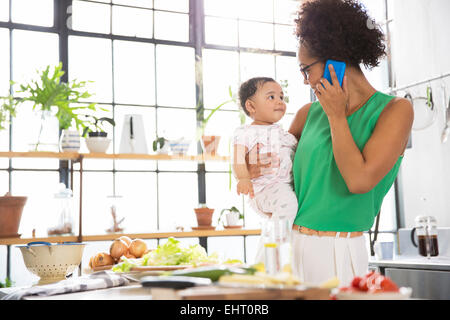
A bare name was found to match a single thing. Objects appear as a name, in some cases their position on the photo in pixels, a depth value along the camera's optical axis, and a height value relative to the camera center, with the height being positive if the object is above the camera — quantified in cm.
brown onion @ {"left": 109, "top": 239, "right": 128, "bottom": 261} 189 -18
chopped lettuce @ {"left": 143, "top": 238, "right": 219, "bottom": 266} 145 -16
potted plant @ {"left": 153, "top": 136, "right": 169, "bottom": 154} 363 +35
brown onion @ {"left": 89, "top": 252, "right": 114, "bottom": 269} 189 -22
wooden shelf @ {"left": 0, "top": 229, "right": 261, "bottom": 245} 308 -24
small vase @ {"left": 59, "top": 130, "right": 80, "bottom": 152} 329 +36
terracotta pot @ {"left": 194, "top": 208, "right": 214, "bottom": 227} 376 -14
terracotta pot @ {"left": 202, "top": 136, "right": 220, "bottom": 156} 370 +36
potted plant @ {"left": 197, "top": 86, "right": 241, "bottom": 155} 370 +37
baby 146 +14
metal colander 170 -19
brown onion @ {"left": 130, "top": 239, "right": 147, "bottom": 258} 188 -18
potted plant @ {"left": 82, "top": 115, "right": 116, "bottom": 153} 340 +37
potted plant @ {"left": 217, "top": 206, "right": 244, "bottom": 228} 380 -17
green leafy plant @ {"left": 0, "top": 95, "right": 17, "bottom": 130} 290 +51
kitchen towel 121 -21
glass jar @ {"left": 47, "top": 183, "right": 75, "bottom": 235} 310 -11
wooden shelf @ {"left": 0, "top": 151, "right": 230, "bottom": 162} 319 +27
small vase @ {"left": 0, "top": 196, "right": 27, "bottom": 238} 309 -9
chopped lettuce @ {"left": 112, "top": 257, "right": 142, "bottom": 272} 148 -19
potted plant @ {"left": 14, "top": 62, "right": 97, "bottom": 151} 324 +61
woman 124 +13
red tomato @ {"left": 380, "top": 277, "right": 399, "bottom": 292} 76 -13
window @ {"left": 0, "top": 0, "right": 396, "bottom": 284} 392 +99
